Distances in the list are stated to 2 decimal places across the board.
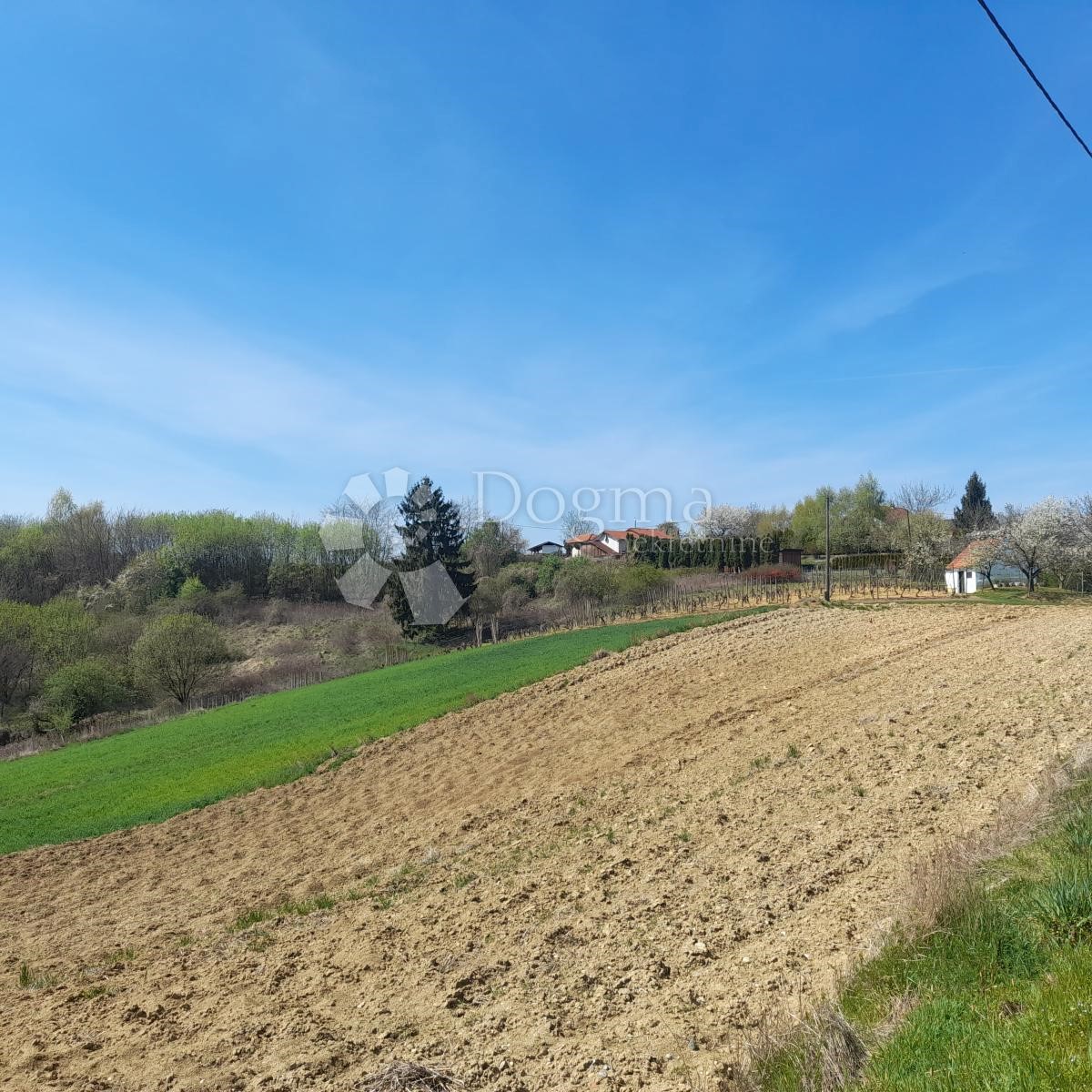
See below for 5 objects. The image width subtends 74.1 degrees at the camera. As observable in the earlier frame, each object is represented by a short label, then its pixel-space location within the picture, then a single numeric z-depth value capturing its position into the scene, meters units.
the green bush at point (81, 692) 38.34
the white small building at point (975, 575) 44.28
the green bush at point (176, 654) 41.84
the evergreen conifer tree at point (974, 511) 70.28
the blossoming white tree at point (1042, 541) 41.78
